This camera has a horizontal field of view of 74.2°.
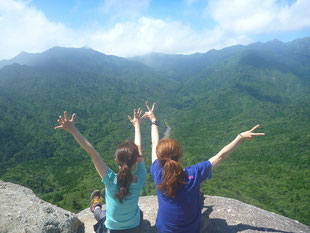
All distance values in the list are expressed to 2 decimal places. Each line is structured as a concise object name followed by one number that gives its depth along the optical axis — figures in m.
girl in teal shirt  3.54
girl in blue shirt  3.28
